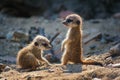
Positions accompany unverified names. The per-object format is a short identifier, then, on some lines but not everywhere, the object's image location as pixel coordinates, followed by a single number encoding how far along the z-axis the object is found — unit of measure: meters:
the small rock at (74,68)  10.22
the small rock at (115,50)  11.64
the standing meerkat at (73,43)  11.14
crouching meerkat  11.10
